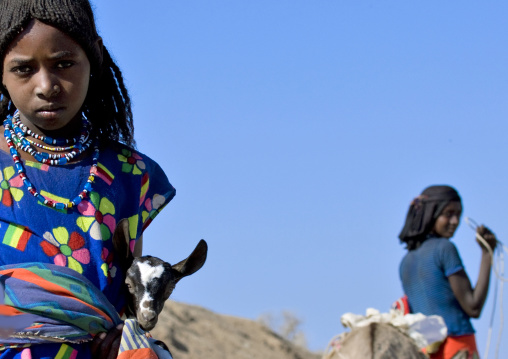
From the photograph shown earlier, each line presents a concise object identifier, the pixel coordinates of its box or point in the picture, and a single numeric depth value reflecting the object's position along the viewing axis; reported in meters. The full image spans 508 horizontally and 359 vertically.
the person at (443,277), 5.64
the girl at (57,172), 2.25
